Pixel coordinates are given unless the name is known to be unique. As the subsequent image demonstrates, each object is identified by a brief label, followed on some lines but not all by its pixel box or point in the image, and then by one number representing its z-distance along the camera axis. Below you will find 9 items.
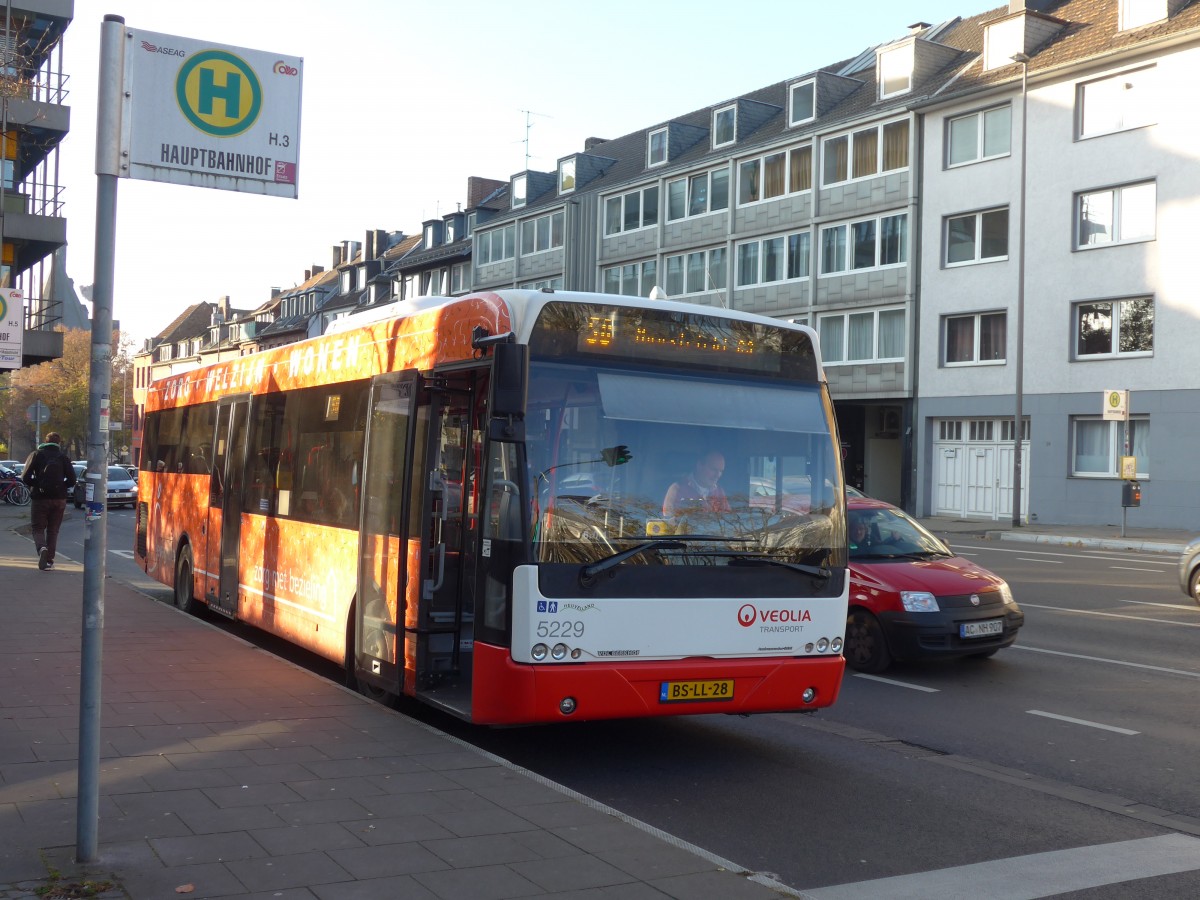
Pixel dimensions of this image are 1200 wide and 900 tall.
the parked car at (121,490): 44.06
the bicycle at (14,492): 45.75
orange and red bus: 7.04
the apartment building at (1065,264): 32.72
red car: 10.93
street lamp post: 33.75
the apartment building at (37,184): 28.34
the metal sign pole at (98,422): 5.01
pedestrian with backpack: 18.45
